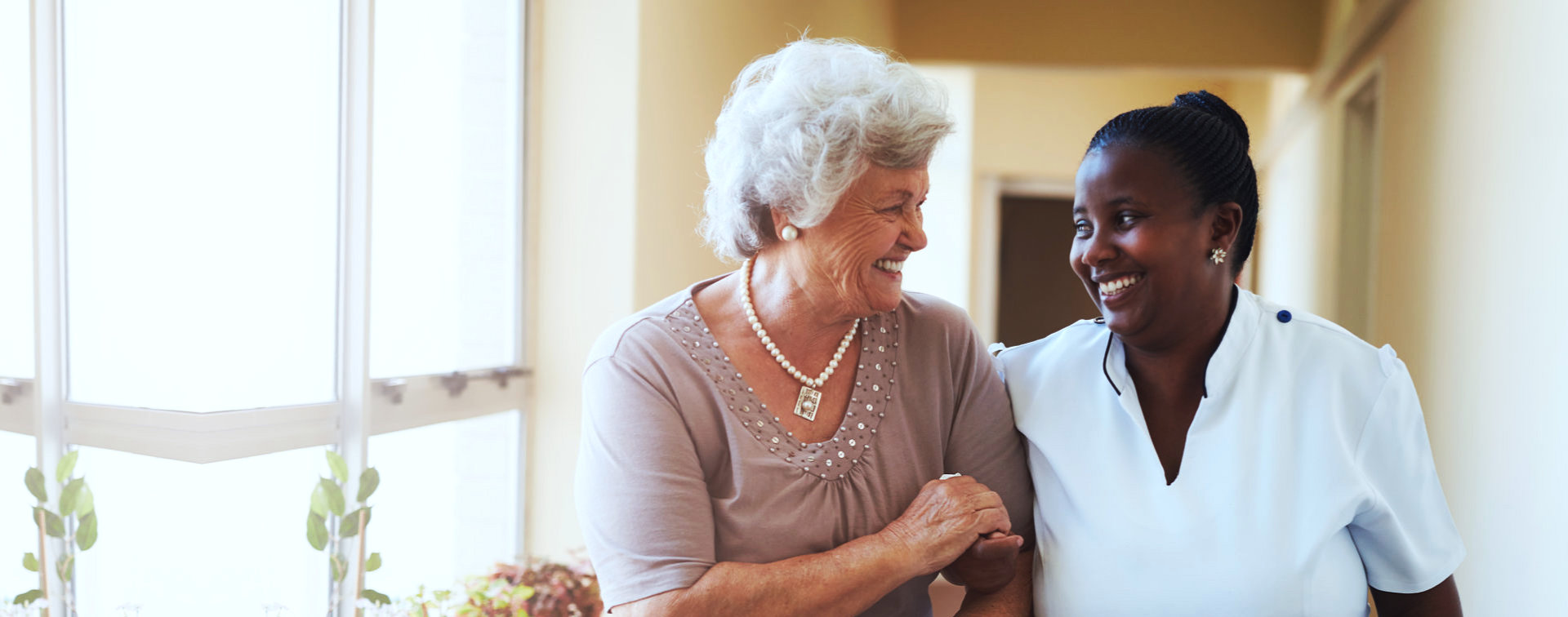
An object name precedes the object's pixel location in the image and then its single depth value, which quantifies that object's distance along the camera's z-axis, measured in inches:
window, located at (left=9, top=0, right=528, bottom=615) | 61.1
